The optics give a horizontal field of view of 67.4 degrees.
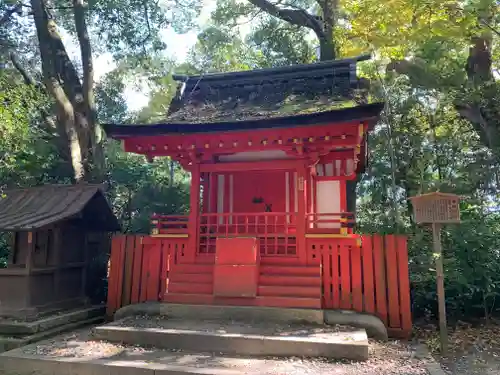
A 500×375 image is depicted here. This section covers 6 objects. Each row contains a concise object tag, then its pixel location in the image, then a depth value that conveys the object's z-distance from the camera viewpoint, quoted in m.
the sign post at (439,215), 5.57
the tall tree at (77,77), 9.18
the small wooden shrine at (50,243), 6.57
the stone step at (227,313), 5.98
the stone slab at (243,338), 4.93
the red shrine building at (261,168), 6.44
